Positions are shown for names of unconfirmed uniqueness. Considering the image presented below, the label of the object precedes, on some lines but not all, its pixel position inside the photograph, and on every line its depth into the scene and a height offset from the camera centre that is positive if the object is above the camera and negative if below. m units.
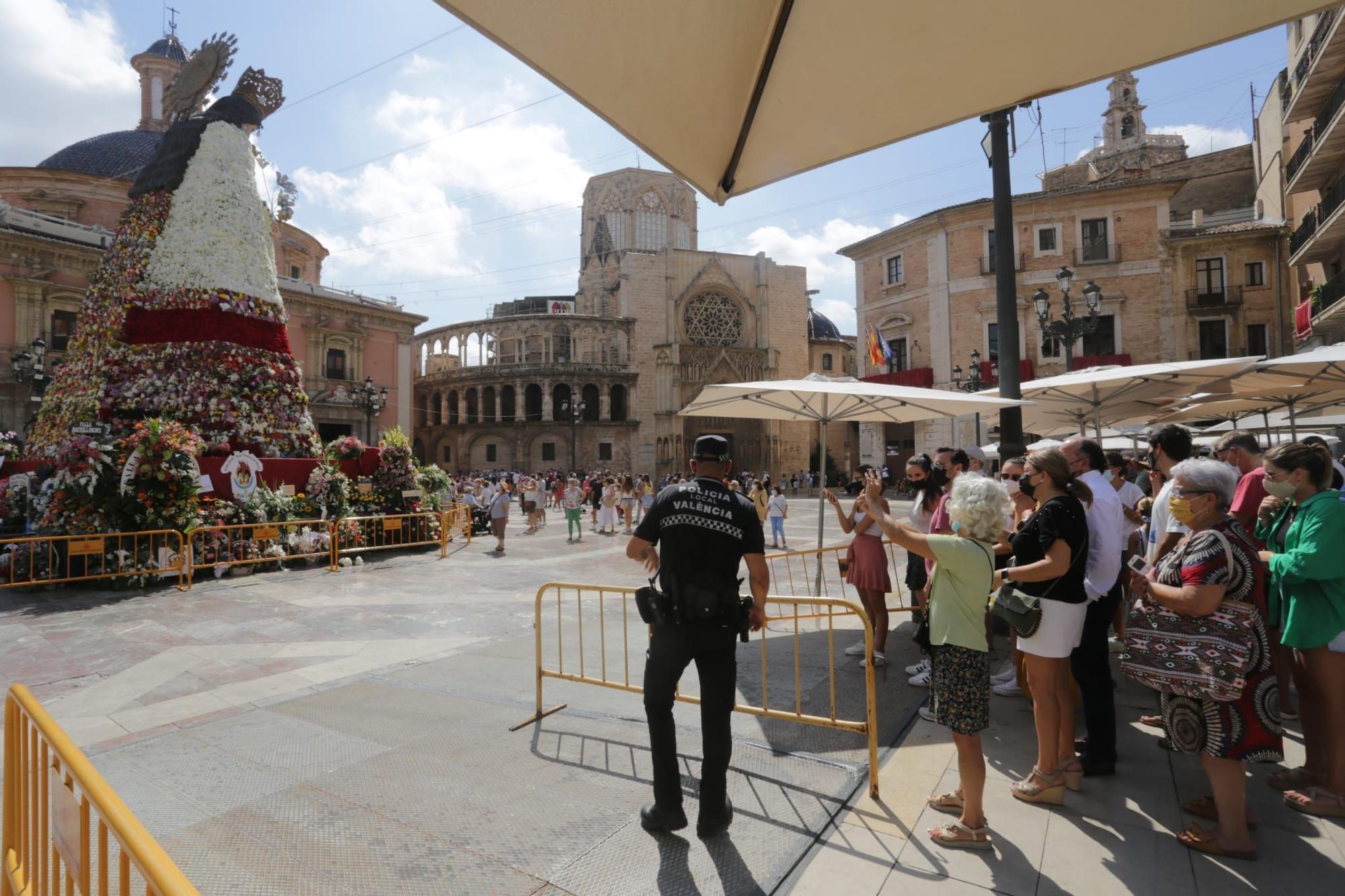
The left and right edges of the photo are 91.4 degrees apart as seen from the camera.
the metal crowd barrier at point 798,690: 3.47 -1.54
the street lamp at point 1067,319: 12.51 +2.67
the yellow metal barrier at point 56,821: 1.54 -1.04
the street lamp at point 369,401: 28.66 +3.17
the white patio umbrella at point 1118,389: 6.26 +0.70
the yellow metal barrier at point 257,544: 10.59 -1.25
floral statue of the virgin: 12.44 +3.10
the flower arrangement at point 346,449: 14.65 +0.46
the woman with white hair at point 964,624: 3.01 -0.80
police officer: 3.13 -0.83
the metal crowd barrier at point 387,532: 12.70 -1.33
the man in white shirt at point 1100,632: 3.70 -1.04
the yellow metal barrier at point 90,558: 9.65 -1.25
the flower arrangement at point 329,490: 12.93 -0.40
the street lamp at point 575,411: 39.12 +3.30
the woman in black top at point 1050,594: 3.28 -0.72
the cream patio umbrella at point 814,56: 1.76 +1.22
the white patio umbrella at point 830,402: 6.26 +0.61
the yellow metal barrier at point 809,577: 9.54 -1.98
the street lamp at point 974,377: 22.88 +3.03
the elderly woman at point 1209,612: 2.79 -0.78
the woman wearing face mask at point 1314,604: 3.10 -0.77
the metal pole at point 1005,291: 6.74 +1.70
